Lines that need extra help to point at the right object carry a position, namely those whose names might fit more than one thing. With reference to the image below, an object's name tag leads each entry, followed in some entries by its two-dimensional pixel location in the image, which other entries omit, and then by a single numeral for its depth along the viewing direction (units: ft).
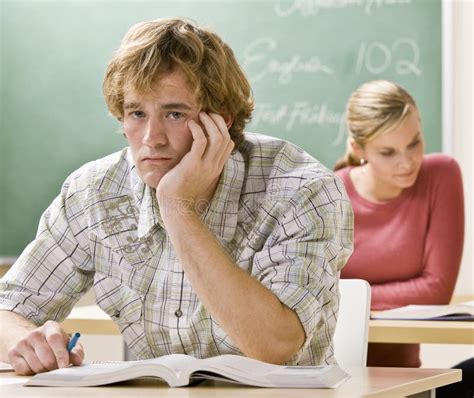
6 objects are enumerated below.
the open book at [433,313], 8.90
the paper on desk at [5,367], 6.94
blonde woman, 10.43
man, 7.12
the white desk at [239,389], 6.13
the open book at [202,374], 6.30
